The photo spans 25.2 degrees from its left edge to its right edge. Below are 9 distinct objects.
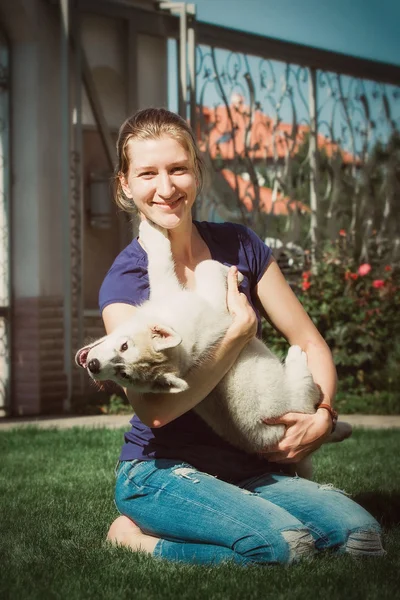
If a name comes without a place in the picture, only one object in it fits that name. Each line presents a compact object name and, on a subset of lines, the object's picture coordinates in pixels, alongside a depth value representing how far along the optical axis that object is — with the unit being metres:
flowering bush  9.00
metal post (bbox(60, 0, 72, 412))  8.34
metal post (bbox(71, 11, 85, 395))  8.51
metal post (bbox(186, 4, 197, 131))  9.21
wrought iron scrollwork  9.86
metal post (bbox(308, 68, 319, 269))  10.66
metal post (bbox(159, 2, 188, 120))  9.20
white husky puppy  3.16
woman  3.38
